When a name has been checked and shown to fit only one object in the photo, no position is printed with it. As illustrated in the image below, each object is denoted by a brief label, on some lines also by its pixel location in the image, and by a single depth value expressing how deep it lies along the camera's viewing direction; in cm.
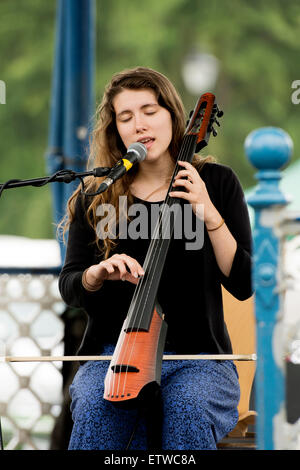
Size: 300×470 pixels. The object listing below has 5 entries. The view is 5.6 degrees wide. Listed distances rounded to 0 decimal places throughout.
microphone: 872
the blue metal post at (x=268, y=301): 837
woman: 890
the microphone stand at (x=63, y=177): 877
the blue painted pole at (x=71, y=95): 1099
